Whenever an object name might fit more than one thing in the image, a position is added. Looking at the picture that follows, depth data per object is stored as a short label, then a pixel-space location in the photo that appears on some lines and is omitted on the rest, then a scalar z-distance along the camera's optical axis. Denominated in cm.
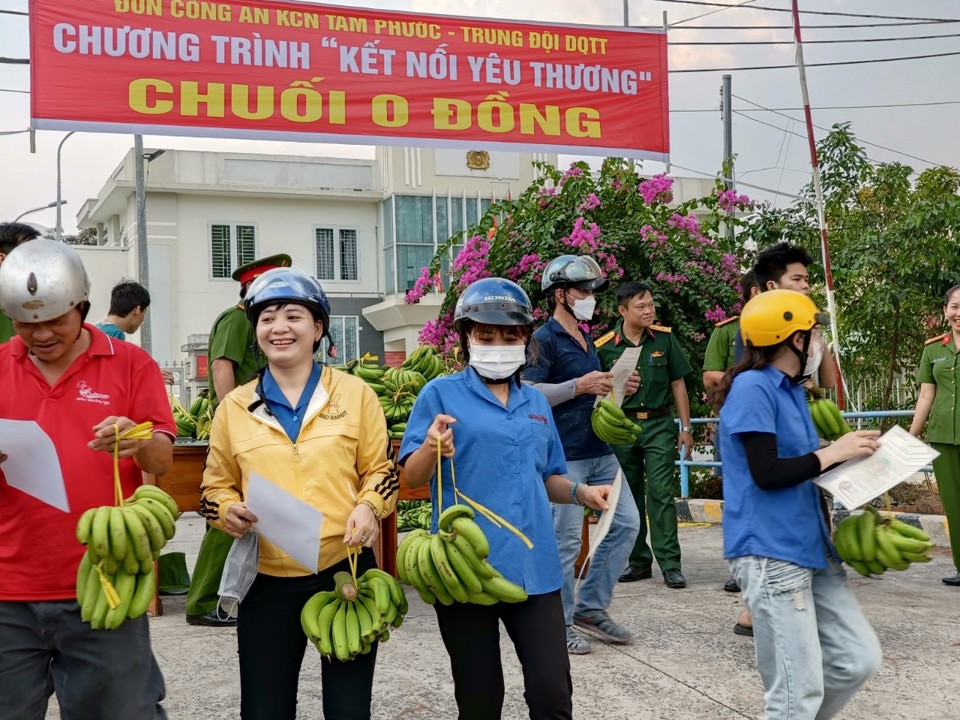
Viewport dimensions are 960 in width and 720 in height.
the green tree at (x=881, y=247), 1291
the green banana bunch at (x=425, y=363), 836
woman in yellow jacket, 350
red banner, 809
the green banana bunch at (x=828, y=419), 443
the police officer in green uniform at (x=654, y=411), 794
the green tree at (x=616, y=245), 1188
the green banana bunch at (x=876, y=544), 372
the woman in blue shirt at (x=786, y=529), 367
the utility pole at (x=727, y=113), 2858
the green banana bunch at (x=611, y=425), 595
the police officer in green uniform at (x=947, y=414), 798
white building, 3444
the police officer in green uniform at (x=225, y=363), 656
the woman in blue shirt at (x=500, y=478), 369
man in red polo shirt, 326
